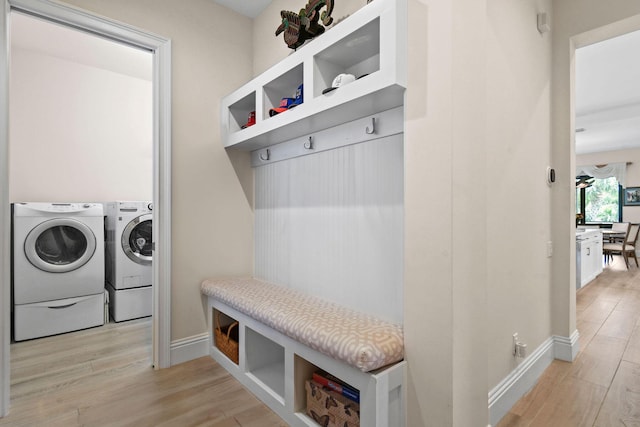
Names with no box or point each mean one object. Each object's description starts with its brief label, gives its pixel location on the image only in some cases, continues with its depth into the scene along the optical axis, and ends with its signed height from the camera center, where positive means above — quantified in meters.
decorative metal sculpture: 1.73 +1.07
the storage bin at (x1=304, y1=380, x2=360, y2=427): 1.40 -0.88
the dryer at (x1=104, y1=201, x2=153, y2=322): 3.19 -0.45
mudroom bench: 1.23 -0.62
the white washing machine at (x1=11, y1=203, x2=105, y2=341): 2.70 -0.47
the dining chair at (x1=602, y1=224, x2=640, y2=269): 6.00 -0.63
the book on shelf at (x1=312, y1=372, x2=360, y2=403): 1.42 -0.79
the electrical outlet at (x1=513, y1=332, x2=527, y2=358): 1.78 -0.75
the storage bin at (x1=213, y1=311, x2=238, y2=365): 2.12 -0.86
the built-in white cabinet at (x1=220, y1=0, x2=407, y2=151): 1.27 +0.71
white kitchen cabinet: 4.05 -0.60
